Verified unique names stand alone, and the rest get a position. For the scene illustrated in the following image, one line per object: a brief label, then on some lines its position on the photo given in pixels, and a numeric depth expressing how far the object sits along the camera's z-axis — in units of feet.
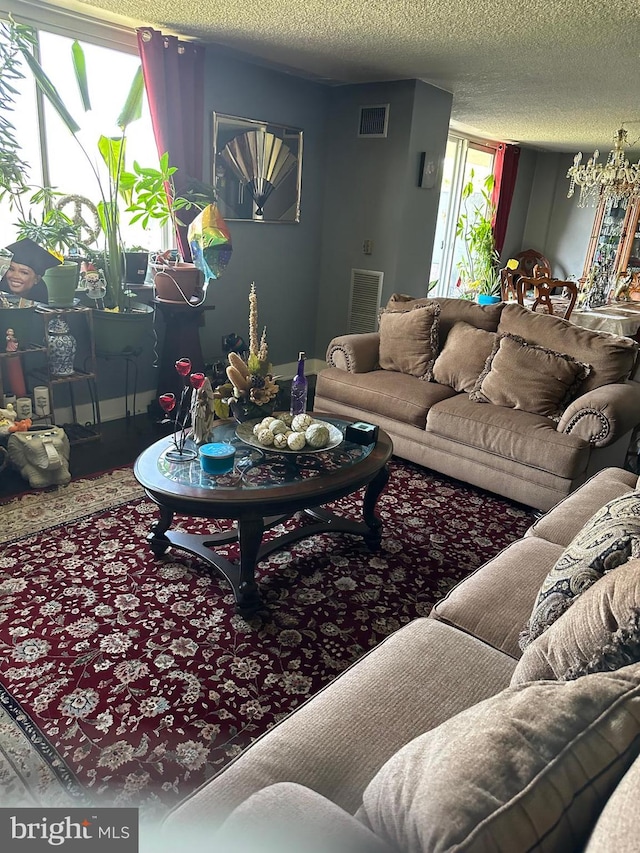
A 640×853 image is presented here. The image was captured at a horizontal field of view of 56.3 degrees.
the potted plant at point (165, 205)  11.64
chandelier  17.08
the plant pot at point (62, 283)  11.05
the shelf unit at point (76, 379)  11.04
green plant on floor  23.18
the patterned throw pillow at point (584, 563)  4.27
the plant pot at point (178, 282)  12.49
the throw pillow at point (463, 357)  11.29
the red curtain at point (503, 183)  25.36
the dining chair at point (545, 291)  16.09
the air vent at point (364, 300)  16.33
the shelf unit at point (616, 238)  25.57
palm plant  10.43
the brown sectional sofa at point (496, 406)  9.38
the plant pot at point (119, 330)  11.71
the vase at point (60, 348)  11.16
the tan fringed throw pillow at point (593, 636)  3.32
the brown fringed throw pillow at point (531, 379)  10.16
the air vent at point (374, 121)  15.20
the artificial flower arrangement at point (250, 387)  8.35
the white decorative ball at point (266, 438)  7.70
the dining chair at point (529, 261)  26.77
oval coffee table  6.64
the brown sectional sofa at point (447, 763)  2.24
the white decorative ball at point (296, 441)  7.61
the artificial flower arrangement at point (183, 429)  7.23
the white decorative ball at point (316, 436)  7.73
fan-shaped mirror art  13.96
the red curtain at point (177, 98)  11.96
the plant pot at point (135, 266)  12.82
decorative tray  7.70
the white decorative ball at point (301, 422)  7.98
